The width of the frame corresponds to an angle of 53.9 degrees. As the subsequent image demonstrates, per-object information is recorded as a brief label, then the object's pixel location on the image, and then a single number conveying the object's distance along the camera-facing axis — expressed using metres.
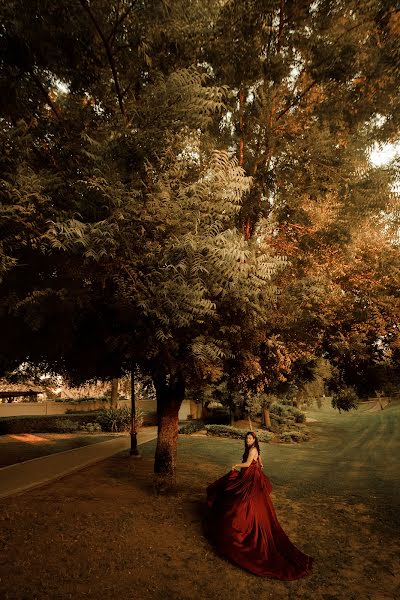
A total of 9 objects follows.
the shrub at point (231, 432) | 23.59
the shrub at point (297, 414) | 34.59
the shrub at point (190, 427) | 25.61
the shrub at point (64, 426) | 23.78
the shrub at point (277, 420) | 31.17
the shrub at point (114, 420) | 25.33
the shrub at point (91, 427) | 24.49
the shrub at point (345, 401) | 16.75
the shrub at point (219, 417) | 30.29
